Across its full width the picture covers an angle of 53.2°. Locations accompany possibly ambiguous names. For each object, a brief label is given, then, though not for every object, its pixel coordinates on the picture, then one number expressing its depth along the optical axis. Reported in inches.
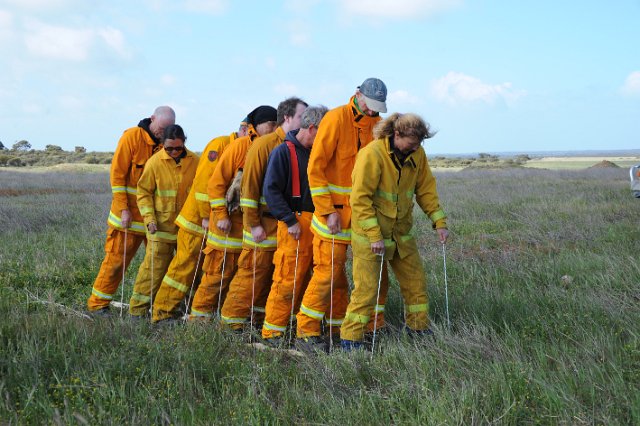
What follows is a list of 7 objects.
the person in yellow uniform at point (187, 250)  242.4
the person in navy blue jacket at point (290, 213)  211.5
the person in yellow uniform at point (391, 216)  187.5
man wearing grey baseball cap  197.8
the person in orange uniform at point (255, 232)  221.8
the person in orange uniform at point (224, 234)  233.6
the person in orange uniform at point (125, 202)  254.1
